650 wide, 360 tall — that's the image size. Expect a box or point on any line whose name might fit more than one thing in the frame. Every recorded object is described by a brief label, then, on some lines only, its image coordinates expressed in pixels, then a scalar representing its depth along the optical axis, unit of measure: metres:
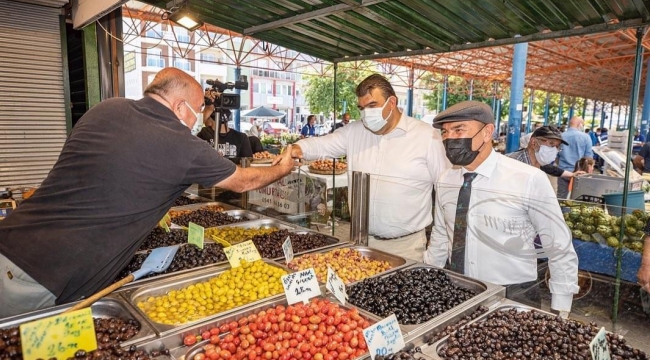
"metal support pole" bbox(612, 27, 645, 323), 2.50
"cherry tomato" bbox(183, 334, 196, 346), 1.83
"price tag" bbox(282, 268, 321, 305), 2.07
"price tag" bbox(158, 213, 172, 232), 3.46
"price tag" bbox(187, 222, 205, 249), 2.97
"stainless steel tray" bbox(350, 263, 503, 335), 1.88
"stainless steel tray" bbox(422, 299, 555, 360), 1.74
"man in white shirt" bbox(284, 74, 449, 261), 3.10
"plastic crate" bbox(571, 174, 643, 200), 5.02
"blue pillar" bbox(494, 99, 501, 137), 23.51
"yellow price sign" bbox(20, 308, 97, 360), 1.46
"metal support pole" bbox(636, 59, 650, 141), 18.52
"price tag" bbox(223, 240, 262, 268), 2.69
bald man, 1.88
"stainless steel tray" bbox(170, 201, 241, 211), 4.49
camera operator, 5.27
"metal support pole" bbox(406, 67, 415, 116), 22.29
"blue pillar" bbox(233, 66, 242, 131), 16.27
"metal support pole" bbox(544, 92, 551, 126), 36.09
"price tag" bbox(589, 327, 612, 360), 1.43
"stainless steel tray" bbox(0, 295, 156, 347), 1.82
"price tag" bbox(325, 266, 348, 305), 2.03
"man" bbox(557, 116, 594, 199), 8.13
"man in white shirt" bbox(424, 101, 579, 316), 2.20
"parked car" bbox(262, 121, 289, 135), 31.00
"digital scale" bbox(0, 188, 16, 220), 3.37
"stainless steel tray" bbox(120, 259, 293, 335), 1.89
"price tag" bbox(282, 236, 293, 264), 2.74
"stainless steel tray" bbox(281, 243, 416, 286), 2.71
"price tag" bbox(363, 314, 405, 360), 1.57
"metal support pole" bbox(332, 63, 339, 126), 4.40
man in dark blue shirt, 15.19
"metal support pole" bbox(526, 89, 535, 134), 30.45
